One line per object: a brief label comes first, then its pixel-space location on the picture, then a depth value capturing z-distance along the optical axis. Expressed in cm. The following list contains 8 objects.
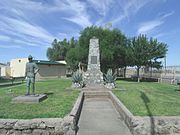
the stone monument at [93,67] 1335
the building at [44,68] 2370
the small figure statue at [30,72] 645
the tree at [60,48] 4137
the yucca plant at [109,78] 1057
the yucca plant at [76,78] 1070
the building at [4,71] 2615
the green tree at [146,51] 1839
